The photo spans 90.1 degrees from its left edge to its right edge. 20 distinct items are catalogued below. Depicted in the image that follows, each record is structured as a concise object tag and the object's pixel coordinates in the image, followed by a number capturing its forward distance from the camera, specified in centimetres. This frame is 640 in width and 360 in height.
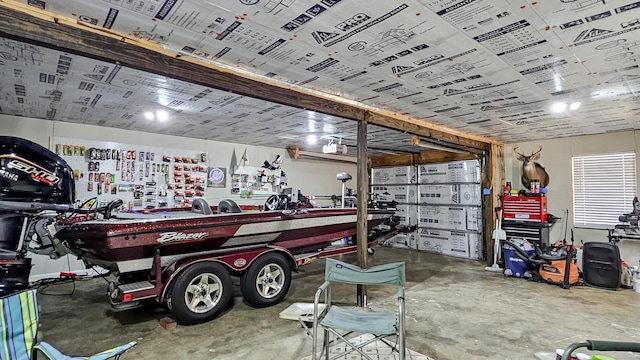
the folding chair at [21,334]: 178
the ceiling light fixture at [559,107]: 416
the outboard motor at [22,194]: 243
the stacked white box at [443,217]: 731
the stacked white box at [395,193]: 830
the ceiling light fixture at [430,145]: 545
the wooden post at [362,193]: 416
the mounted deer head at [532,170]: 626
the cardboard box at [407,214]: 821
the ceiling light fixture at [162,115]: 453
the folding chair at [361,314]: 222
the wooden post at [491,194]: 646
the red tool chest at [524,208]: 578
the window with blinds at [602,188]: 563
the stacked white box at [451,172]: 715
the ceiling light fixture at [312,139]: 639
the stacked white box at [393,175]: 834
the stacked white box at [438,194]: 747
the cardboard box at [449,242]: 715
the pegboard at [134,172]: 523
